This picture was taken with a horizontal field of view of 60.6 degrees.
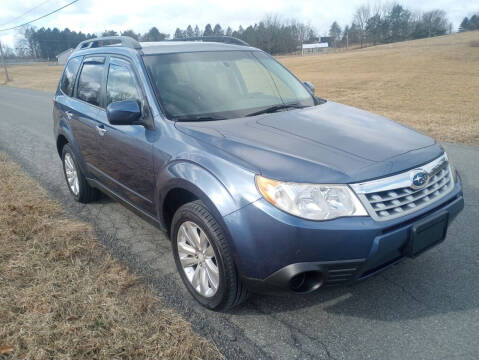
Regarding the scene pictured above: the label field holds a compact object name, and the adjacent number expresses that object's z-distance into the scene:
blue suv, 2.32
